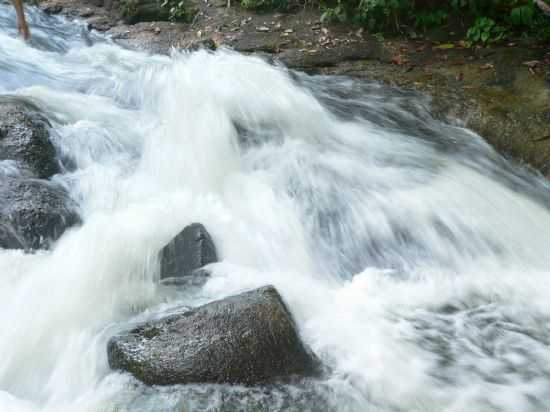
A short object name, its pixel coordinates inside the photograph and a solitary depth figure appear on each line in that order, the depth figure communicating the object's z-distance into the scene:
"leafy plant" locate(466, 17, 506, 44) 7.38
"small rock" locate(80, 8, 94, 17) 10.76
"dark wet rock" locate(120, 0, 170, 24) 10.02
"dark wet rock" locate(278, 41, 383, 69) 7.90
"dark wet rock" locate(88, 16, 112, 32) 10.09
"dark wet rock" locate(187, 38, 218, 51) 8.22
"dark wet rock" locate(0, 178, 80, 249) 4.55
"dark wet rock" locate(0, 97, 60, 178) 5.40
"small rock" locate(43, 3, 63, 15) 11.03
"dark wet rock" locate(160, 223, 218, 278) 4.30
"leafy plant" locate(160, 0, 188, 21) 9.81
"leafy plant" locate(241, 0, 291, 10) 9.37
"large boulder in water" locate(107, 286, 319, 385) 3.20
